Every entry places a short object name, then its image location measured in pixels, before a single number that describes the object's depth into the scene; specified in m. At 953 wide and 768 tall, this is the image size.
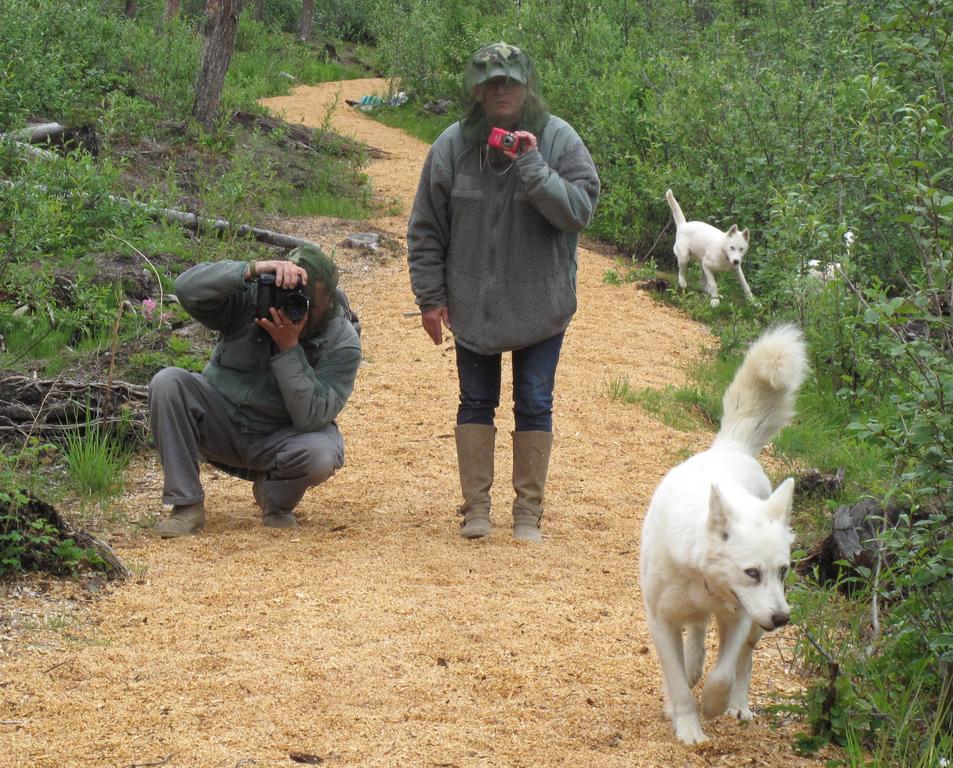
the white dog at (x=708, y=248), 11.27
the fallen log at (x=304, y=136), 15.28
